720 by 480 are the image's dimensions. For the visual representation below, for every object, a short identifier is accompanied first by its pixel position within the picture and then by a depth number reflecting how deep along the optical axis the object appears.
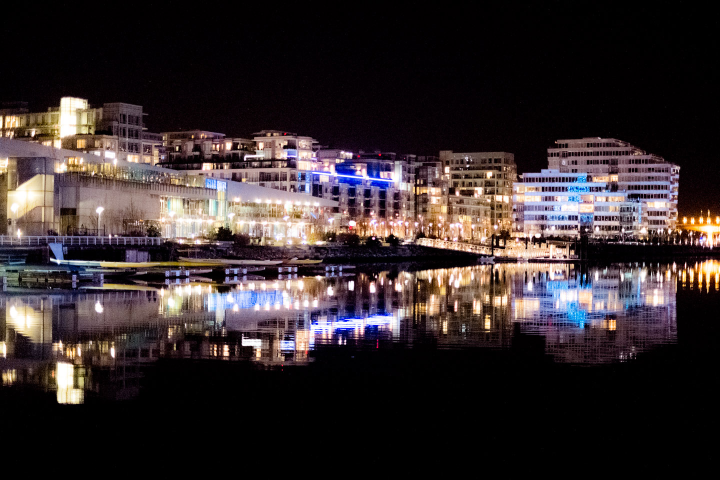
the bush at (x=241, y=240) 89.74
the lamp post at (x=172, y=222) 86.31
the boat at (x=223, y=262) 65.88
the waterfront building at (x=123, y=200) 67.69
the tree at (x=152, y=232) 78.18
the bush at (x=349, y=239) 107.38
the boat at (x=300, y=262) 73.51
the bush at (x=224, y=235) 88.97
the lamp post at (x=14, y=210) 67.00
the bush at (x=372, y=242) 108.94
